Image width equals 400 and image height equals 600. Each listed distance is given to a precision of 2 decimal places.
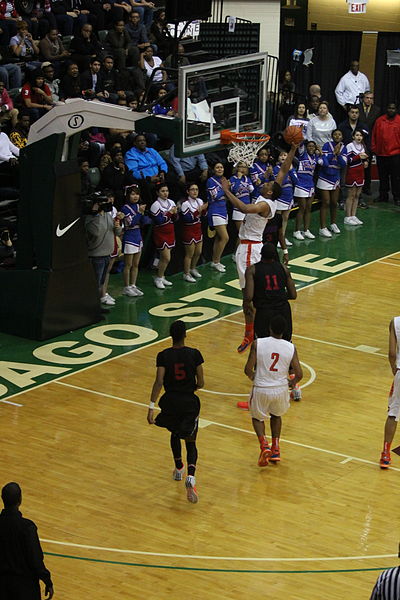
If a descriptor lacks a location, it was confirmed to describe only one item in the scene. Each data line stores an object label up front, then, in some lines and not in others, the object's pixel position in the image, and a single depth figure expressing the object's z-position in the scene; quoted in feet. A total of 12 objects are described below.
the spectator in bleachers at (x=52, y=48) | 71.82
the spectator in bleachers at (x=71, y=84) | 68.23
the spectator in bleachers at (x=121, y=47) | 74.95
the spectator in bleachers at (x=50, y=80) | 67.26
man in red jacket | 76.89
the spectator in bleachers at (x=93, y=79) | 69.21
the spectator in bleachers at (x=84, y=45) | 72.38
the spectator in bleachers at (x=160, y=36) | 81.15
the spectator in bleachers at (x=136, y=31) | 77.36
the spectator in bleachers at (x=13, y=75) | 68.80
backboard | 54.39
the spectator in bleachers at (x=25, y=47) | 70.33
